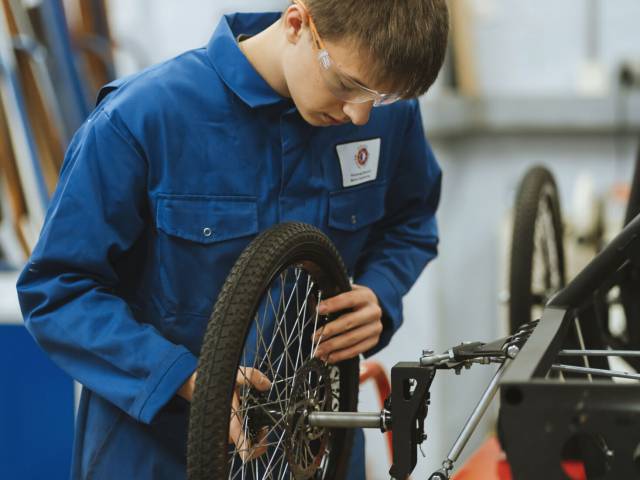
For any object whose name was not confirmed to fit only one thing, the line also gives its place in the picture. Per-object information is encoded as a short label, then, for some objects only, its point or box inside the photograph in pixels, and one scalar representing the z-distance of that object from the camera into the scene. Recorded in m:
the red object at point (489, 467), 2.87
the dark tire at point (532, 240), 2.91
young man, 2.22
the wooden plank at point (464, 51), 5.31
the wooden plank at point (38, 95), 4.47
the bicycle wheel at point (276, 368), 2.05
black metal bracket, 2.21
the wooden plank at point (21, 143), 4.50
